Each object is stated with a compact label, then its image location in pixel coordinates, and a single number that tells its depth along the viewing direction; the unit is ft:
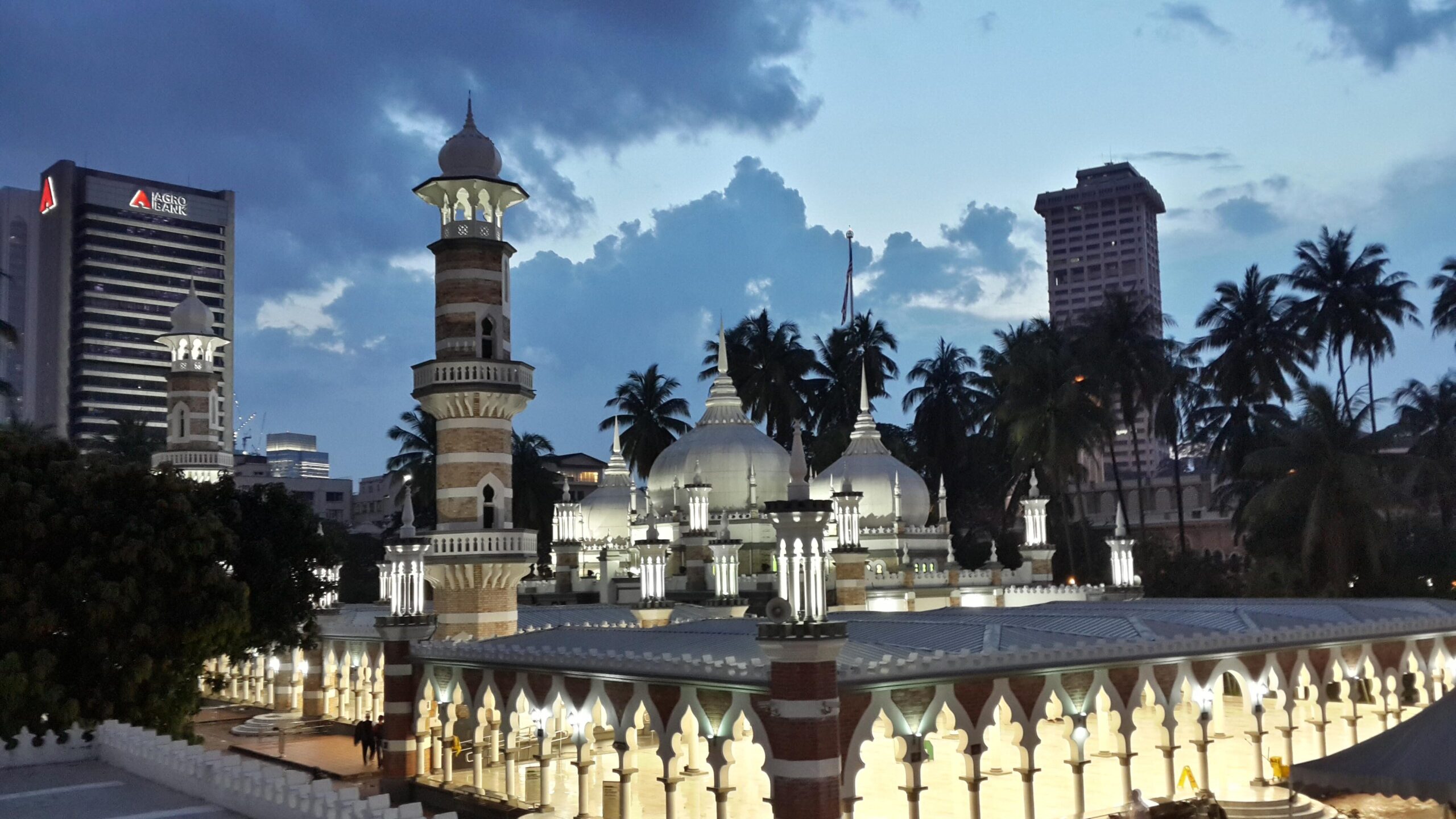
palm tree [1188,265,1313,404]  178.50
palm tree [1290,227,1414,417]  176.04
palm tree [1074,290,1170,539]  187.73
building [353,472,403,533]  356.79
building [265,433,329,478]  605.31
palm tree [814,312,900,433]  235.40
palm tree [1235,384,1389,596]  136.56
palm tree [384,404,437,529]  208.13
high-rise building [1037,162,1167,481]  629.10
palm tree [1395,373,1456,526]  156.87
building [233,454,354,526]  386.32
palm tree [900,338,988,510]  227.20
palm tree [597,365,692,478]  235.40
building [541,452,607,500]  350.89
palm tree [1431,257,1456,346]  169.68
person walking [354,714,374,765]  87.56
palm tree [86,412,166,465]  213.46
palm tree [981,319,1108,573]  183.62
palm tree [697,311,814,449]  233.96
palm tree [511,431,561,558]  217.15
